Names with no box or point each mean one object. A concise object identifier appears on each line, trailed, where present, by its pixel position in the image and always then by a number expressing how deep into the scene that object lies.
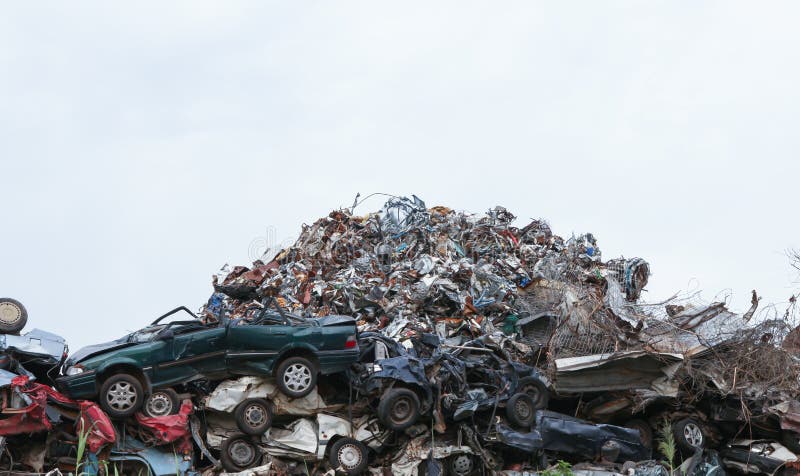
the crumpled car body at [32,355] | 12.87
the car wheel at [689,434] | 14.66
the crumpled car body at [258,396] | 13.06
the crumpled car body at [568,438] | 13.66
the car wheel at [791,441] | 14.77
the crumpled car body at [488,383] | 13.90
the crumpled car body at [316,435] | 13.19
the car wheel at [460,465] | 13.72
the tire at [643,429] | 15.12
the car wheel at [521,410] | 13.79
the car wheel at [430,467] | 13.46
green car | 12.41
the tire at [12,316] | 13.16
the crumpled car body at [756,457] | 14.34
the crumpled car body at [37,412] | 11.83
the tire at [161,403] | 12.70
